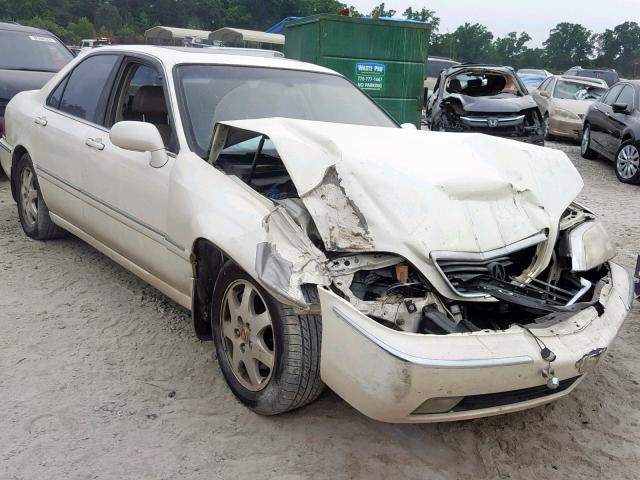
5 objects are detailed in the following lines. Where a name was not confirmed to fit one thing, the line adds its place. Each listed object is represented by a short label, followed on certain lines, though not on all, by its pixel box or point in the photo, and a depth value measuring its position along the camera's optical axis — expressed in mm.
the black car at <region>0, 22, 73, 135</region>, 7055
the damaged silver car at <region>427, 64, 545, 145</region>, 9742
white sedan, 2246
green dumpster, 8414
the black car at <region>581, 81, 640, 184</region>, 8664
